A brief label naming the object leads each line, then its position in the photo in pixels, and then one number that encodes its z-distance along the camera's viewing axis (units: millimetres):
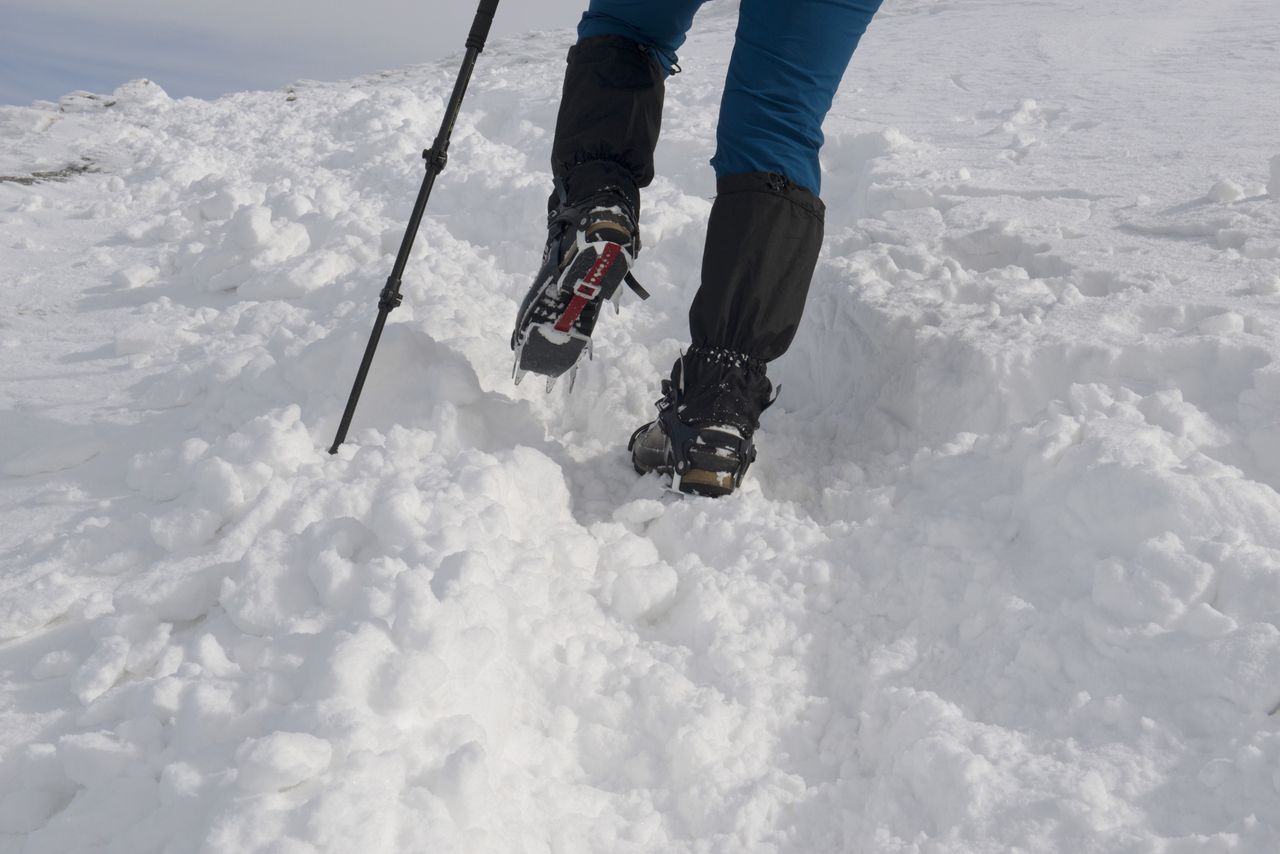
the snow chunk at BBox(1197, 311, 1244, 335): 2174
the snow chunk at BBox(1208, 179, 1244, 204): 2922
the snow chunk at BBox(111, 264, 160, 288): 3859
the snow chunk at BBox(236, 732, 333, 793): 1275
